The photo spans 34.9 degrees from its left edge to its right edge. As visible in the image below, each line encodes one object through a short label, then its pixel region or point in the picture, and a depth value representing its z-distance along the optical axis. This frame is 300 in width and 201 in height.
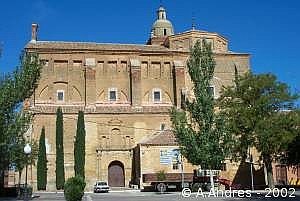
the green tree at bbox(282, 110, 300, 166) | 38.53
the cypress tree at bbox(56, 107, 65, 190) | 50.12
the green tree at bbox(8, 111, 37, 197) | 26.61
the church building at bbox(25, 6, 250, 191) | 51.84
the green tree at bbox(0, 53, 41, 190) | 25.95
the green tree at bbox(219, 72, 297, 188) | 38.87
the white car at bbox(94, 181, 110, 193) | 44.38
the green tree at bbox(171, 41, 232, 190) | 29.81
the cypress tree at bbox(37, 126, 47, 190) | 49.51
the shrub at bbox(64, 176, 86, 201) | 23.48
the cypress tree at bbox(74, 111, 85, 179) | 50.75
